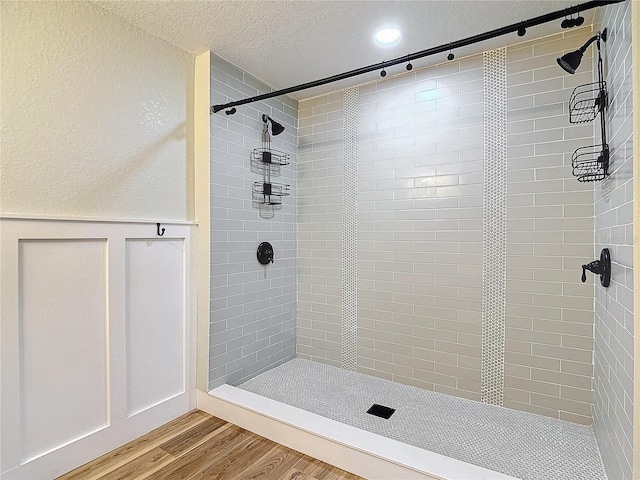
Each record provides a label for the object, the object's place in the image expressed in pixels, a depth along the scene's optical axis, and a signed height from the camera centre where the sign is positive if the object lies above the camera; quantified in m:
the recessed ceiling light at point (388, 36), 2.00 +1.26
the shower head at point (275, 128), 2.52 +0.84
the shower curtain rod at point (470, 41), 1.29 +0.90
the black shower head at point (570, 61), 1.48 +0.79
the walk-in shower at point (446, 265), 1.79 -0.20
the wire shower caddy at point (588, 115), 1.72 +0.71
